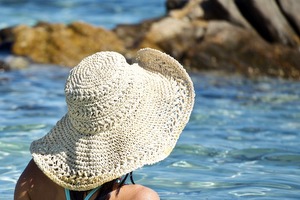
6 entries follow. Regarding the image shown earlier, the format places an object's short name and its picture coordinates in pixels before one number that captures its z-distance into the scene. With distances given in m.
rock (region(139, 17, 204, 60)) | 12.78
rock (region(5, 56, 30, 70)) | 12.00
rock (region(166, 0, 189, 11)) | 15.05
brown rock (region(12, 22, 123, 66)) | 12.73
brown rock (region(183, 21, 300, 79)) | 11.87
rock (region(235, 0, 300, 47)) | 12.70
